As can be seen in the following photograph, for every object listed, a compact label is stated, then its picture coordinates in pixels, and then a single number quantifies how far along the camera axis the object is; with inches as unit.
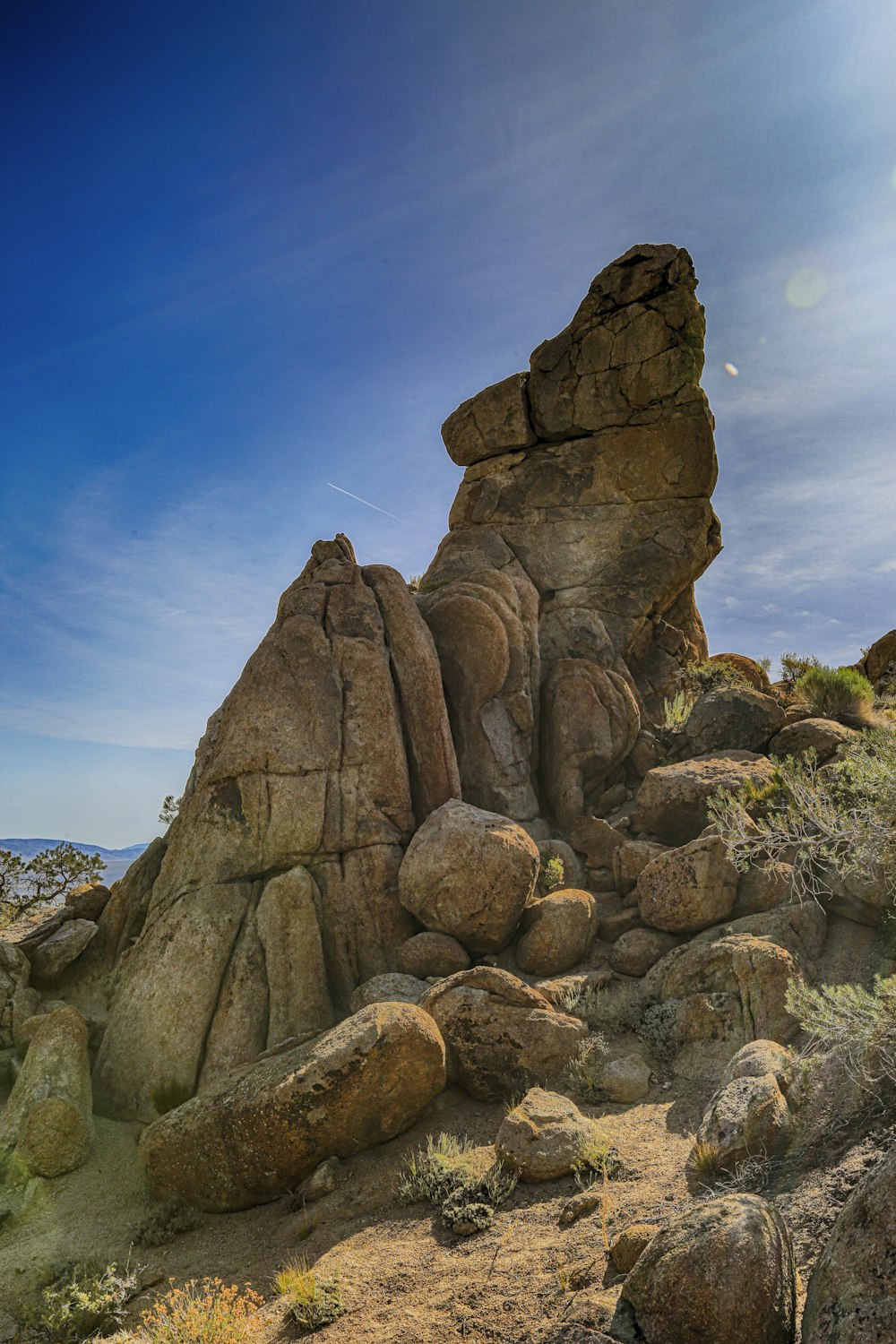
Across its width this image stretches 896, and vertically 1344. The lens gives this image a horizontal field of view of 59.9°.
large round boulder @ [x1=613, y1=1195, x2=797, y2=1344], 197.8
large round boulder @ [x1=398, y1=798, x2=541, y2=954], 521.3
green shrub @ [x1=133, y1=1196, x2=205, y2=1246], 385.4
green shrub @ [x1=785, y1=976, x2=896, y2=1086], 278.2
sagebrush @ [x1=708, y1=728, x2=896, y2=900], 420.8
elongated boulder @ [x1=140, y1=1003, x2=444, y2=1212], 386.0
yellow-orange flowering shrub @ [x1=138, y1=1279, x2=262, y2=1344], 278.7
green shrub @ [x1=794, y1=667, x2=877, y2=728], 676.1
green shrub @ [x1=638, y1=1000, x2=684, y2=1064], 436.5
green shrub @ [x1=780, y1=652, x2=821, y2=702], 887.1
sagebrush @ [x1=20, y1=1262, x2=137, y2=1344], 324.2
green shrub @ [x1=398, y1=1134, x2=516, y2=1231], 328.2
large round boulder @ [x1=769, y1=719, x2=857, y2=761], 604.7
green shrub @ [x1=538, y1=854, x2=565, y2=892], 593.3
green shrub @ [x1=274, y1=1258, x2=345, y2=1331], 285.4
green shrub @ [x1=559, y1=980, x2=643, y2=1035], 463.2
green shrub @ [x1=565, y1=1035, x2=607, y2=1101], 413.8
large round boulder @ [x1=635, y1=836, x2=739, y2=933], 504.7
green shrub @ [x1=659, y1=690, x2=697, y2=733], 754.2
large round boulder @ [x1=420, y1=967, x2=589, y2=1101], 426.6
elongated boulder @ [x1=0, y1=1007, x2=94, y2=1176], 436.8
